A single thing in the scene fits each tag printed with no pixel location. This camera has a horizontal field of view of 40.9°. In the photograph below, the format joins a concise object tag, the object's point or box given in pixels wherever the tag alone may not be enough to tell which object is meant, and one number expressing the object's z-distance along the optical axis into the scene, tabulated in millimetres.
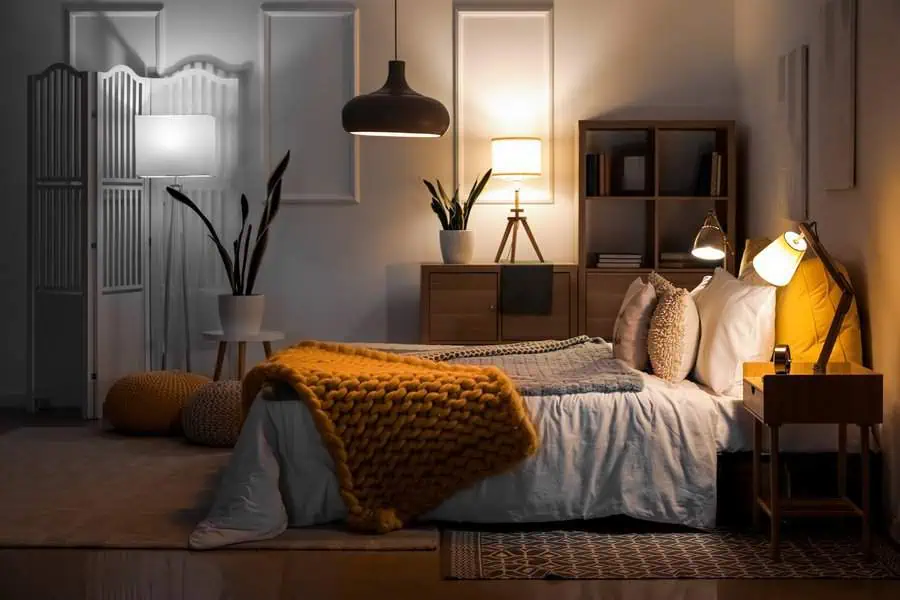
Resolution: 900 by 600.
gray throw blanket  4266
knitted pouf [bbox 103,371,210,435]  6082
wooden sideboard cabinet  6547
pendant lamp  4363
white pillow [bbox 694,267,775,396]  4434
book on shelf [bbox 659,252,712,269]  6598
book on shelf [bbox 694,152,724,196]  6555
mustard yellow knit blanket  4082
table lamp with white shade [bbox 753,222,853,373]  4020
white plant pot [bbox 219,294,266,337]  6547
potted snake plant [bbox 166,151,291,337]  6551
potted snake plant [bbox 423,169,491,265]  6660
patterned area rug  3766
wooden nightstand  3836
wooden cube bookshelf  6555
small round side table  6559
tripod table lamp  6680
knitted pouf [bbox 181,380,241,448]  5754
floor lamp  6613
